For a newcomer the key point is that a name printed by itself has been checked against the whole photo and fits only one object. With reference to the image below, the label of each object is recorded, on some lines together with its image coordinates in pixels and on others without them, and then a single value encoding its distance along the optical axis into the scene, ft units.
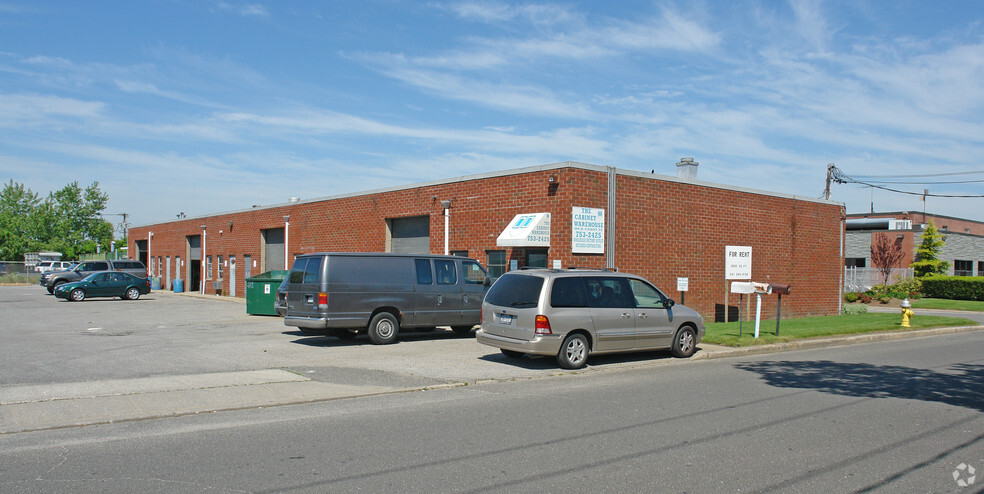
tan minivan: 39.19
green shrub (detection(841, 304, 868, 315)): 89.27
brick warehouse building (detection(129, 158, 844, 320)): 63.77
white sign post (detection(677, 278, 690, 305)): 60.39
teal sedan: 106.93
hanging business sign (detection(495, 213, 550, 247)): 62.28
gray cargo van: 49.73
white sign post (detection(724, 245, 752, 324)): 66.28
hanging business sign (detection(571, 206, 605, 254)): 62.44
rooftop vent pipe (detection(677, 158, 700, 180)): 75.82
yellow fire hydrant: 66.95
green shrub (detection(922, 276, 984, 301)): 138.92
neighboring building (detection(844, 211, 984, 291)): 154.20
